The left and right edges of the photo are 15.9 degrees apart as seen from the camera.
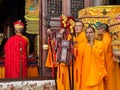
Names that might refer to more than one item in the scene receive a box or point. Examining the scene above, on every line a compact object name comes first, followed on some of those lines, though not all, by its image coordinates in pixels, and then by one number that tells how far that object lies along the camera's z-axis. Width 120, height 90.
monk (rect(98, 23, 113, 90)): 6.67
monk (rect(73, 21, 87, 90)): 6.71
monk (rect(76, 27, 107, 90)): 6.44
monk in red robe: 7.82
